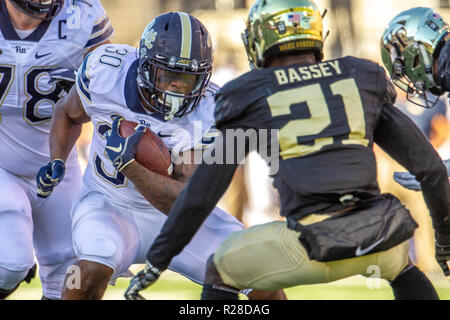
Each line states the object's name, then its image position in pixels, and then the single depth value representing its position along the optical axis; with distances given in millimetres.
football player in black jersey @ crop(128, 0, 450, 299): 5352
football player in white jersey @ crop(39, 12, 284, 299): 7281
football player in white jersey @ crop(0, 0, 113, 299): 8117
